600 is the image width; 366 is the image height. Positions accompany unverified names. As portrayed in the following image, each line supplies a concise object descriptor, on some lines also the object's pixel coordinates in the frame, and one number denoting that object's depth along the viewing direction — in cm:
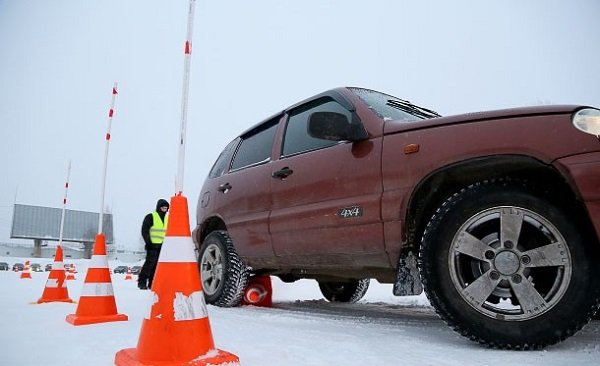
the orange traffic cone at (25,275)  1038
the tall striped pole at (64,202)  575
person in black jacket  768
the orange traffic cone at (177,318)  172
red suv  210
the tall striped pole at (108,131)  421
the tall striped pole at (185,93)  221
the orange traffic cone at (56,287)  471
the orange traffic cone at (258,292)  459
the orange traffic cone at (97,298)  315
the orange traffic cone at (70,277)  1084
